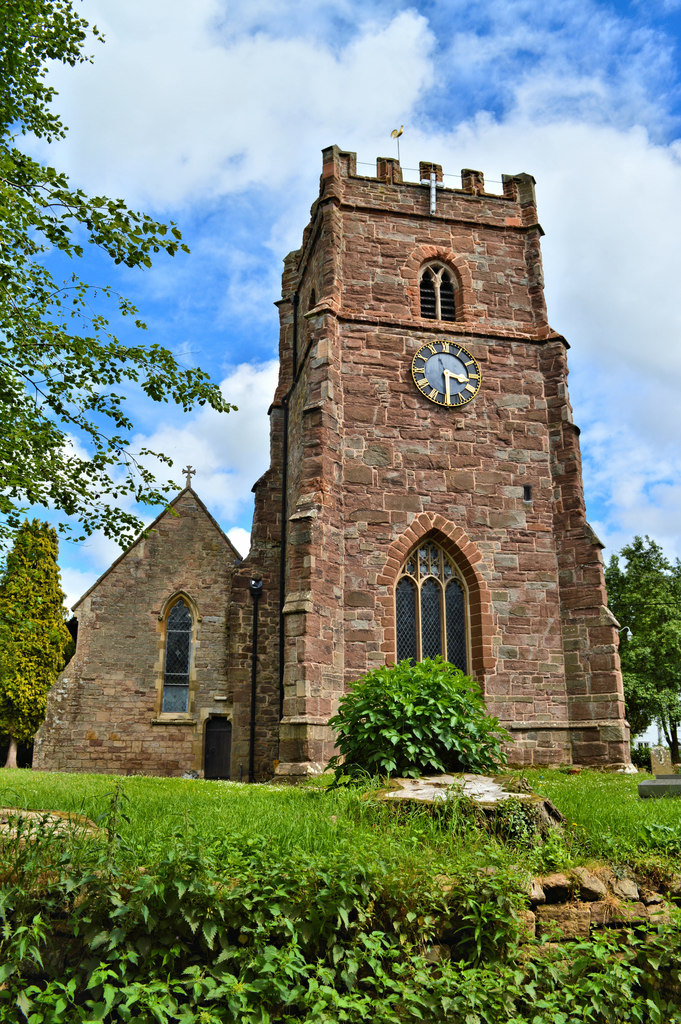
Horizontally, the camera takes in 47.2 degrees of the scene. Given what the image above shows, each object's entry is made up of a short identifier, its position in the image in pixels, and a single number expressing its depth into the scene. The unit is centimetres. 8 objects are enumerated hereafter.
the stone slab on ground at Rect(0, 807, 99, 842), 557
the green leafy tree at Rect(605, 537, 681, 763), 3009
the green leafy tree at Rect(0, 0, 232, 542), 843
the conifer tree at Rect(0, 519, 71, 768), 2580
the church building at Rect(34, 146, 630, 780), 1472
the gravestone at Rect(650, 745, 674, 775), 1311
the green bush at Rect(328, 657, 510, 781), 757
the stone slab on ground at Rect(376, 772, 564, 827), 634
